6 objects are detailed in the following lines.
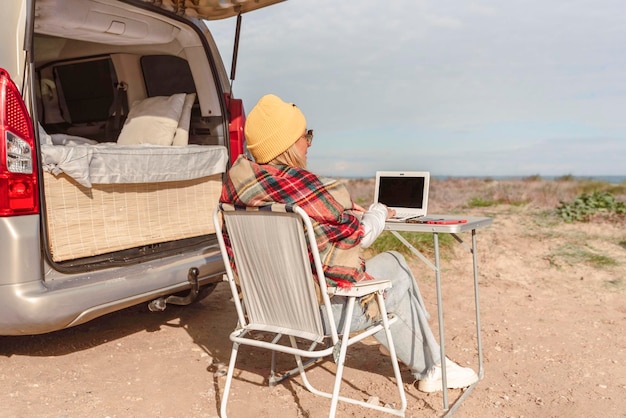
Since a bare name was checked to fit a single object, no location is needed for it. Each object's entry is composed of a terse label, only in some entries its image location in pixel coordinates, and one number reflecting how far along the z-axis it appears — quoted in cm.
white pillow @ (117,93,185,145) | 435
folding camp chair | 250
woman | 255
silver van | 288
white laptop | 340
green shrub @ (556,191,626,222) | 822
